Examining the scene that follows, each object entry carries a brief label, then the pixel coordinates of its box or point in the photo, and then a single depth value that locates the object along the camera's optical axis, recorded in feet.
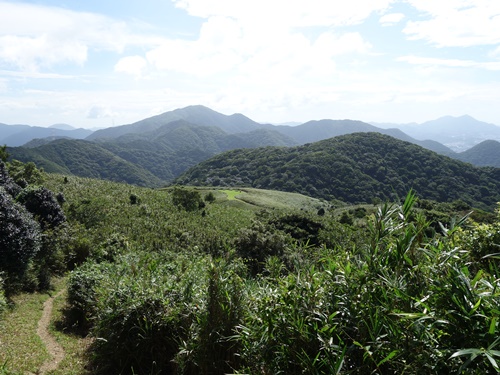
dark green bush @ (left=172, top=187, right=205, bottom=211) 148.20
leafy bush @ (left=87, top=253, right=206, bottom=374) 23.88
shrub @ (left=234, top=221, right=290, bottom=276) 88.02
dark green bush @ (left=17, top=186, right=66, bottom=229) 68.85
